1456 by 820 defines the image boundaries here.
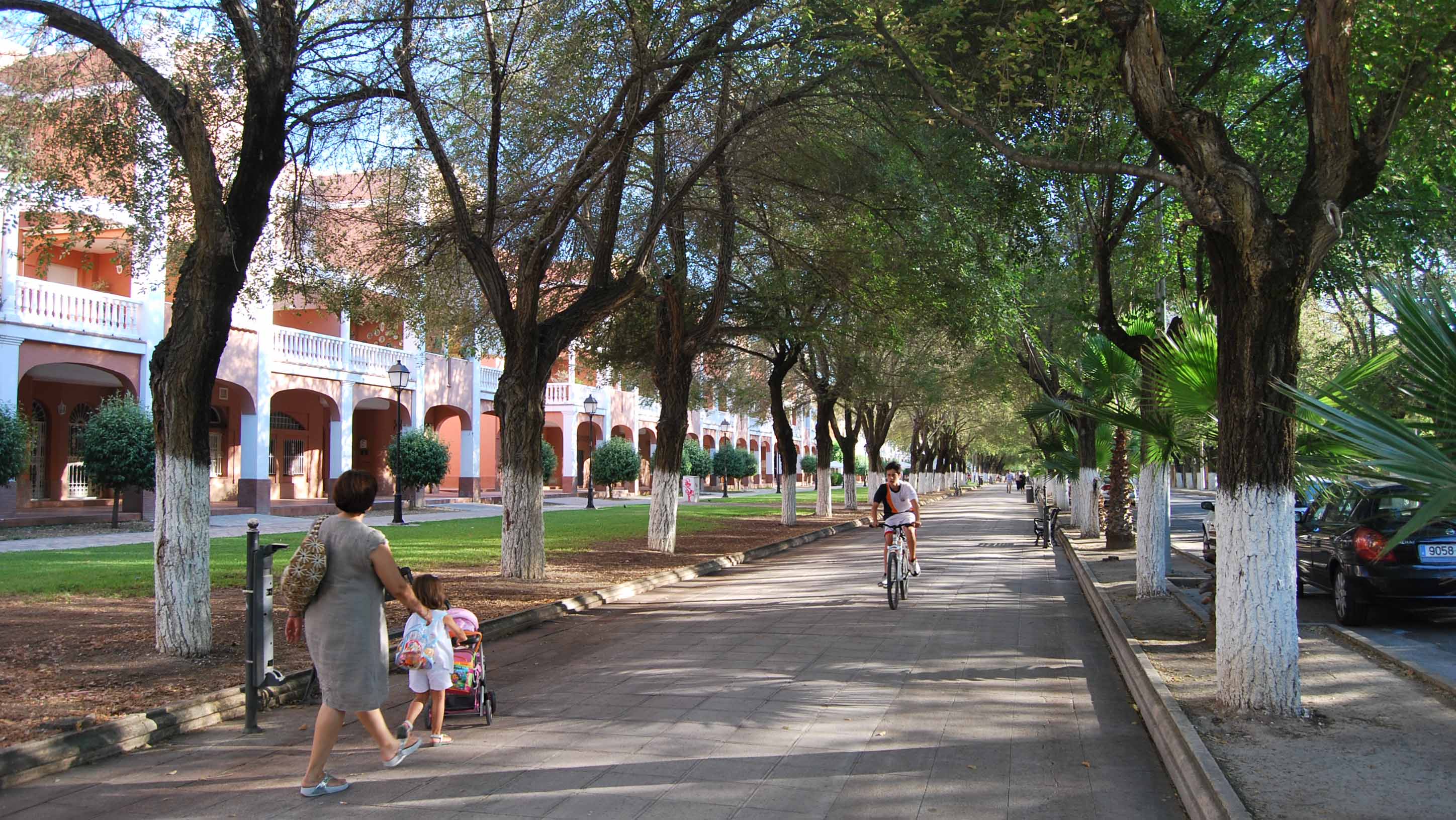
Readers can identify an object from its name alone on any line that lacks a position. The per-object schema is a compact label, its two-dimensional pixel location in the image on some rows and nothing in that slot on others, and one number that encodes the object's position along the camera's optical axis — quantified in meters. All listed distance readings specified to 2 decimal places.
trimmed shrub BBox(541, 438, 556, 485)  38.81
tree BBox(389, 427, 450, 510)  31.52
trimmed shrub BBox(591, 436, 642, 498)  43.56
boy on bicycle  12.64
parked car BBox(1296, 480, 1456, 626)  10.42
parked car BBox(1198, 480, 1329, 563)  14.99
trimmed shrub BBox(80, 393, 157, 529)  21.77
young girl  5.98
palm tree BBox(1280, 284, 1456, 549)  3.88
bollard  6.47
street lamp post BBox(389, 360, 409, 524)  25.09
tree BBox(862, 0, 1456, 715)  6.41
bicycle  12.04
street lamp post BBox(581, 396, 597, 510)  32.00
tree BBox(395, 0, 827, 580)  12.03
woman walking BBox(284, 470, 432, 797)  5.14
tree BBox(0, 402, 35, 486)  19.58
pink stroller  6.36
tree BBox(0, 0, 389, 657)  8.15
